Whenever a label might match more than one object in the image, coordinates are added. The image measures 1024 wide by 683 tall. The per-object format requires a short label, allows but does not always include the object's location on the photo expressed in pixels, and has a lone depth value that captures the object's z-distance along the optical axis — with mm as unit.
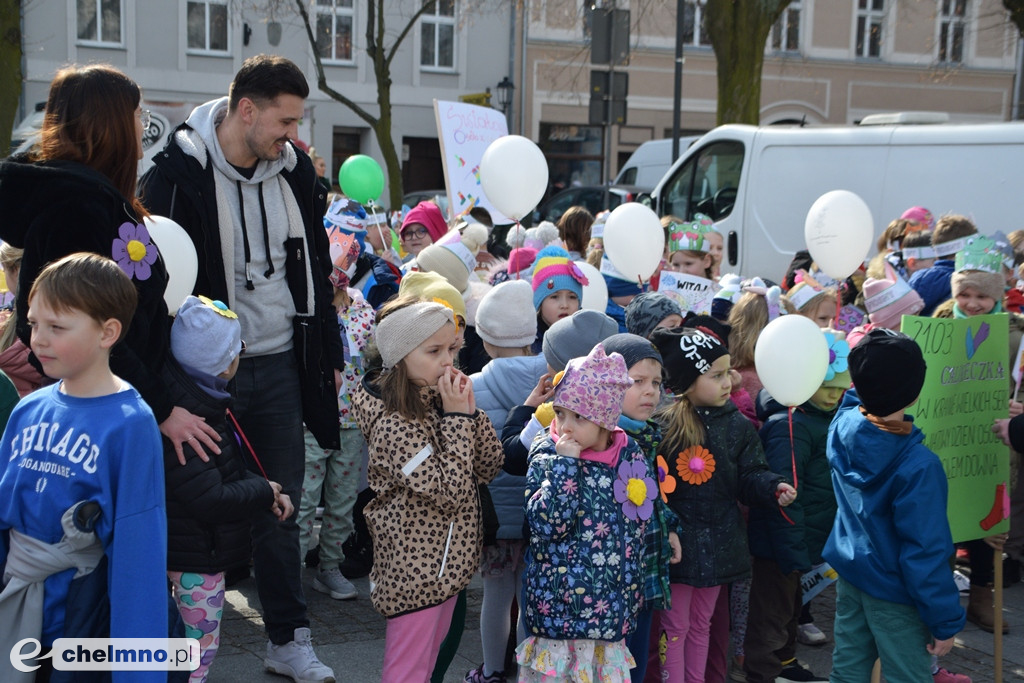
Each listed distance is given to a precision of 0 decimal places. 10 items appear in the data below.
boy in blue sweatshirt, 2559
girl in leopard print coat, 3500
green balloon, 7539
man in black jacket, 3785
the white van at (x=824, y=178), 8727
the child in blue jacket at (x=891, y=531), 3424
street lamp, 26234
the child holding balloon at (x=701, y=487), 3996
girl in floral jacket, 3482
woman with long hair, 3041
